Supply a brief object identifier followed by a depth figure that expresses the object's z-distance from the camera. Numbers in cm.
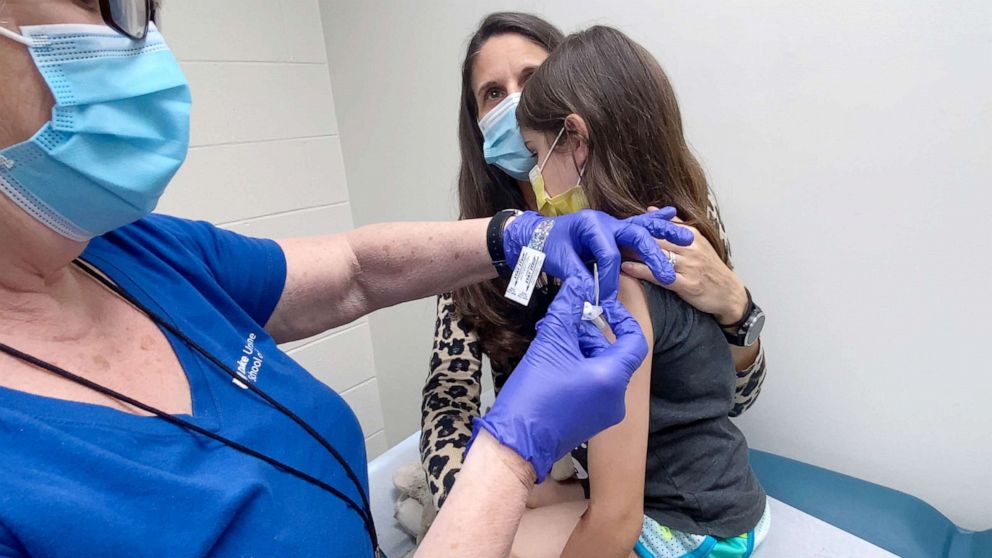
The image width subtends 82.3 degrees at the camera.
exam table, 122
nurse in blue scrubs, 54
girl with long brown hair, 105
